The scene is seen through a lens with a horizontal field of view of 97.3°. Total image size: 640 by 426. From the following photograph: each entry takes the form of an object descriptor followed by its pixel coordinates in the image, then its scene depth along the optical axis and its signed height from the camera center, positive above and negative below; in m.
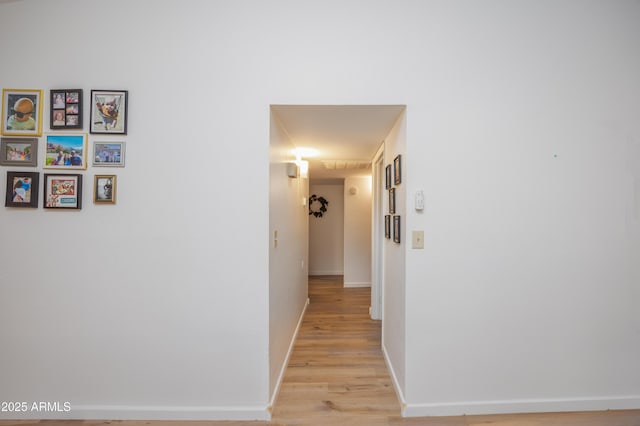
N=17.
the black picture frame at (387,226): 2.37 -0.07
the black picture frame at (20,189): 1.76 +0.17
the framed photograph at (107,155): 1.78 +0.39
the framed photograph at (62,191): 1.77 +0.16
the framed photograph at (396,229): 2.00 -0.08
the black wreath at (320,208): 6.43 +0.24
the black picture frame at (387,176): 2.35 +0.36
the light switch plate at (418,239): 1.80 -0.14
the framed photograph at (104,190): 1.77 +0.17
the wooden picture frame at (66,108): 1.77 +0.68
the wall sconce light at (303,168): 3.19 +0.58
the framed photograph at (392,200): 2.16 +0.14
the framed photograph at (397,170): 1.94 +0.34
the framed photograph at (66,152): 1.77 +0.40
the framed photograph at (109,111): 1.78 +0.66
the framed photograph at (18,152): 1.76 +0.40
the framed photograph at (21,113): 1.77 +0.65
